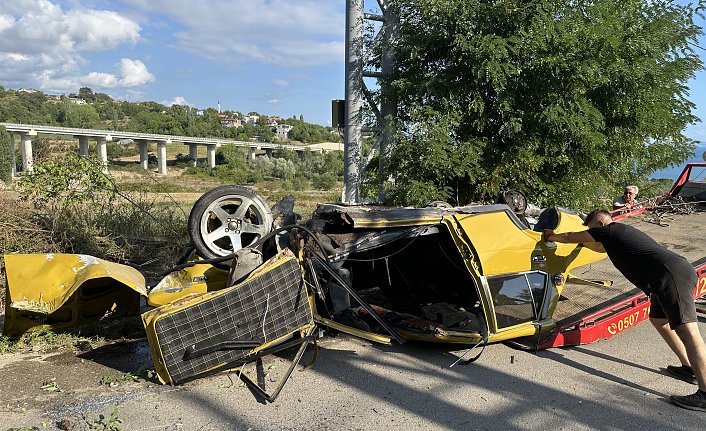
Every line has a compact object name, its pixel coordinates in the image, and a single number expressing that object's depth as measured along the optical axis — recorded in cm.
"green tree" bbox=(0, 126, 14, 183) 900
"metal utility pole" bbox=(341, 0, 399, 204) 950
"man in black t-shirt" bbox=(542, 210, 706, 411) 419
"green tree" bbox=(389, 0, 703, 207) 863
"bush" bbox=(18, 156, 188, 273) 782
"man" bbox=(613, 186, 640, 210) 906
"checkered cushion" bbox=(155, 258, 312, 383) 420
